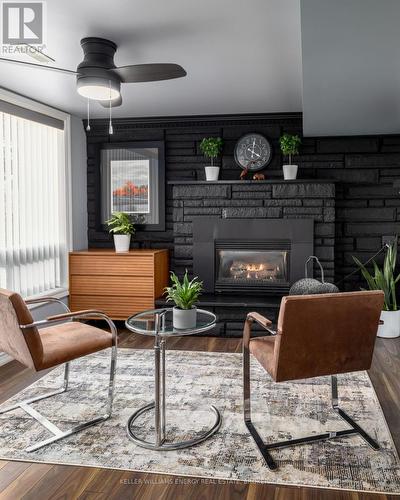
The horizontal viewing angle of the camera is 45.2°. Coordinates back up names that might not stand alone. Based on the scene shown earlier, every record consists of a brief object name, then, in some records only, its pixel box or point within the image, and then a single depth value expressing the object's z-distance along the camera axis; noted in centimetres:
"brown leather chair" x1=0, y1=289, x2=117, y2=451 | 247
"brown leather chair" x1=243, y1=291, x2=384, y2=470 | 233
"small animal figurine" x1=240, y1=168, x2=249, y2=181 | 512
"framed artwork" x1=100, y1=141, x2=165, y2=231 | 554
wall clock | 527
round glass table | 254
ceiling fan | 284
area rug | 231
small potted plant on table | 267
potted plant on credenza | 524
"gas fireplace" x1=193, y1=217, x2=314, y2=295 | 509
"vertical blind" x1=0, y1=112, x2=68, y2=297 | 430
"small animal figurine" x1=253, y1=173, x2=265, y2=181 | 509
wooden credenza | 500
